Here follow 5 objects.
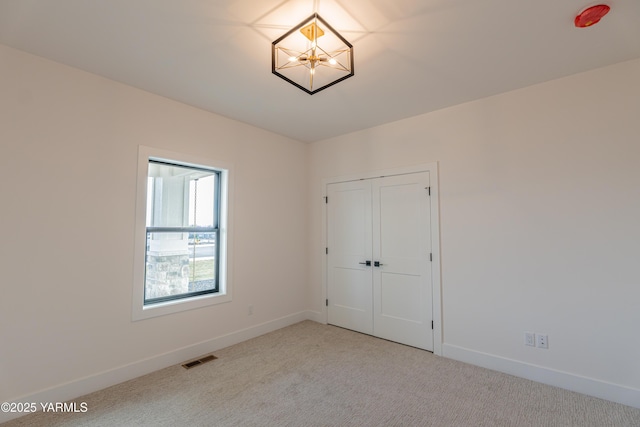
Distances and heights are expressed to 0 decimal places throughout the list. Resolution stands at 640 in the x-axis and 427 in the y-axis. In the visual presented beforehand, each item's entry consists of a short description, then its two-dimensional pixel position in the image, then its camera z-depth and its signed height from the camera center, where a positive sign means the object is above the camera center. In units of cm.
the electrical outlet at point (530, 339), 269 -101
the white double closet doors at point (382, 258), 341 -36
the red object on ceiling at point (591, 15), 179 +136
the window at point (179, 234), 285 -5
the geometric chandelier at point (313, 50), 192 +136
